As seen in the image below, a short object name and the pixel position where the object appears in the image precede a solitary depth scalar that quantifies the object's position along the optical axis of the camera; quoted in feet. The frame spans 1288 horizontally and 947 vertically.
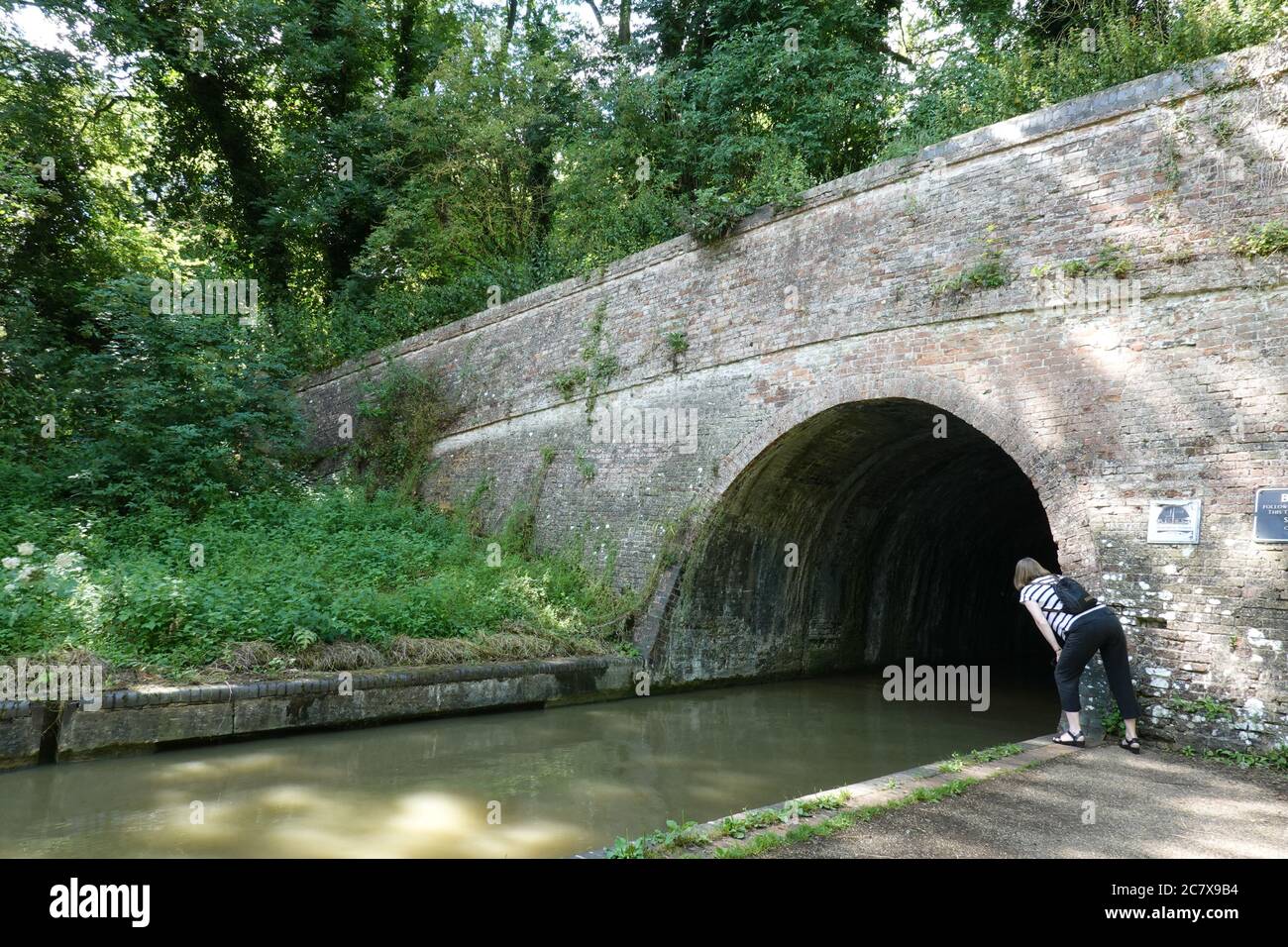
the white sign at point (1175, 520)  19.99
